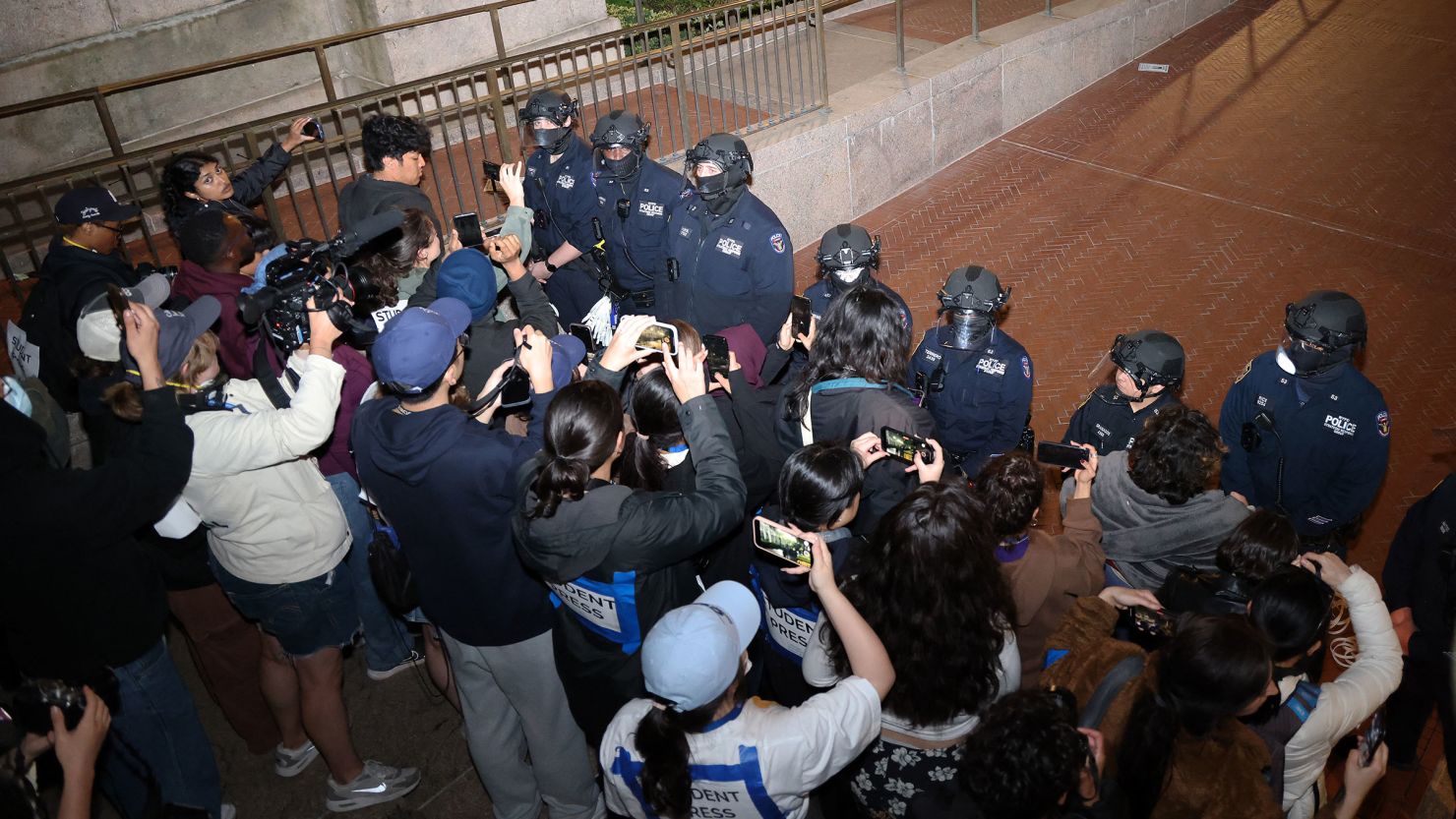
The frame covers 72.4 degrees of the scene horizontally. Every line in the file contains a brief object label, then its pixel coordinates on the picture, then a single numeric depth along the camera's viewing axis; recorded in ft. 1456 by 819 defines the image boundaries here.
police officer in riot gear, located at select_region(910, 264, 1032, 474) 17.10
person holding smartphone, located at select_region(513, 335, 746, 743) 10.84
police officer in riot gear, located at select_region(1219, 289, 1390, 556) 15.49
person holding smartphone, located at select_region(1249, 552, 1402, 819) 10.75
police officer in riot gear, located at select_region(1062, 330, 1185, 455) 16.83
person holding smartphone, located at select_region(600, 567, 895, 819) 8.95
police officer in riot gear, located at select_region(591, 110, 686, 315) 22.54
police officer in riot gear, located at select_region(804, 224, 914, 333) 18.72
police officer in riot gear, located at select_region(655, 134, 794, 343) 20.62
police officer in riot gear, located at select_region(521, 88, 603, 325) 23.88
